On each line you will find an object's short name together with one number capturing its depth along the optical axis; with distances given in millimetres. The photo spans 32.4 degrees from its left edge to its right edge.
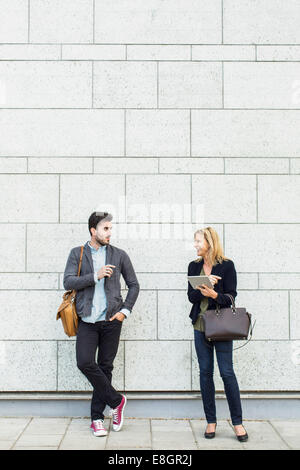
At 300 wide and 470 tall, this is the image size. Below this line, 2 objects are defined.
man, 4723
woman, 4613
